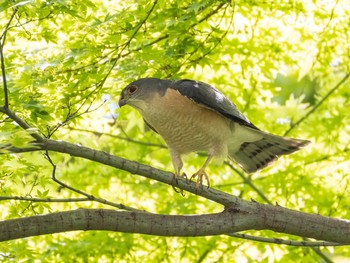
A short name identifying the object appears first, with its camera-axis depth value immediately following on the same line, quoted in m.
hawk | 10.84
